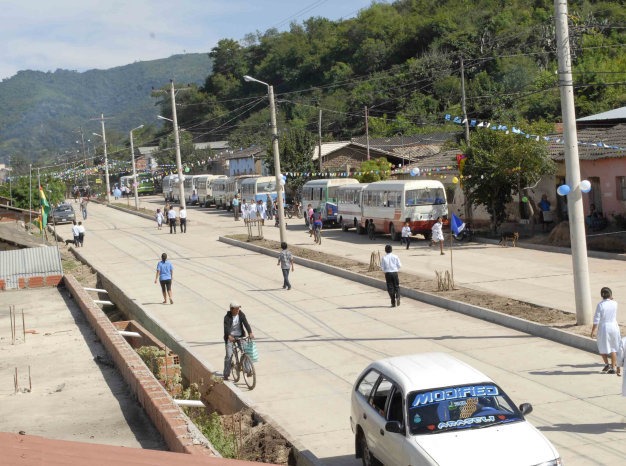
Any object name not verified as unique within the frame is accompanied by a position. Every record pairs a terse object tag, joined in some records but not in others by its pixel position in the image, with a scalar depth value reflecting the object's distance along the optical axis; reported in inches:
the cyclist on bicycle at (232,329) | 566.3
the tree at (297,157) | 2452.0
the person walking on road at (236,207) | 2244.1
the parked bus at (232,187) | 2491.4
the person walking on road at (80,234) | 1724.5
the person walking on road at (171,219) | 1915.6
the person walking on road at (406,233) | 1349.7
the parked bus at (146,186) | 4281.5
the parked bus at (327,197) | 1866.4
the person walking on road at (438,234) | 1264.8
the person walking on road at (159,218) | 2078.0
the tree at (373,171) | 1914.4
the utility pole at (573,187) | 643.5
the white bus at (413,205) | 1433.3
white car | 303.0
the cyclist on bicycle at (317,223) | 1513.3
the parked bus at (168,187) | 3417.8
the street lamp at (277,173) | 1393.9
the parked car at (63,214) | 2474.2
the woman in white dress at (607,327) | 507.2
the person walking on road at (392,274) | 809.5
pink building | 1261.1
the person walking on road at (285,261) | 980.6
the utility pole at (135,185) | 2908.5
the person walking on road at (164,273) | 937.5
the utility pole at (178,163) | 2081.9
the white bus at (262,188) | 2279.5
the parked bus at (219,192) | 2681.1
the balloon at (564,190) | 650.2
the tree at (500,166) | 1307.8
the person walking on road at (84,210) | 2591.0
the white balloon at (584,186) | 662.8
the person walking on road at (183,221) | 1945.1
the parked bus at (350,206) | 1665.8
